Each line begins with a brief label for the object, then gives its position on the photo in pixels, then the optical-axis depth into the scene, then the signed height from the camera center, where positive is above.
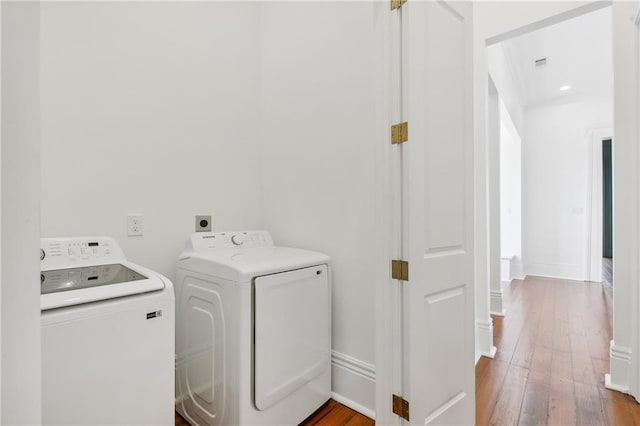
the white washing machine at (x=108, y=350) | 0.90 -0.43
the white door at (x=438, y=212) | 1.32 +0.00
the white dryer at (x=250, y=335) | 1.35 -0.58
